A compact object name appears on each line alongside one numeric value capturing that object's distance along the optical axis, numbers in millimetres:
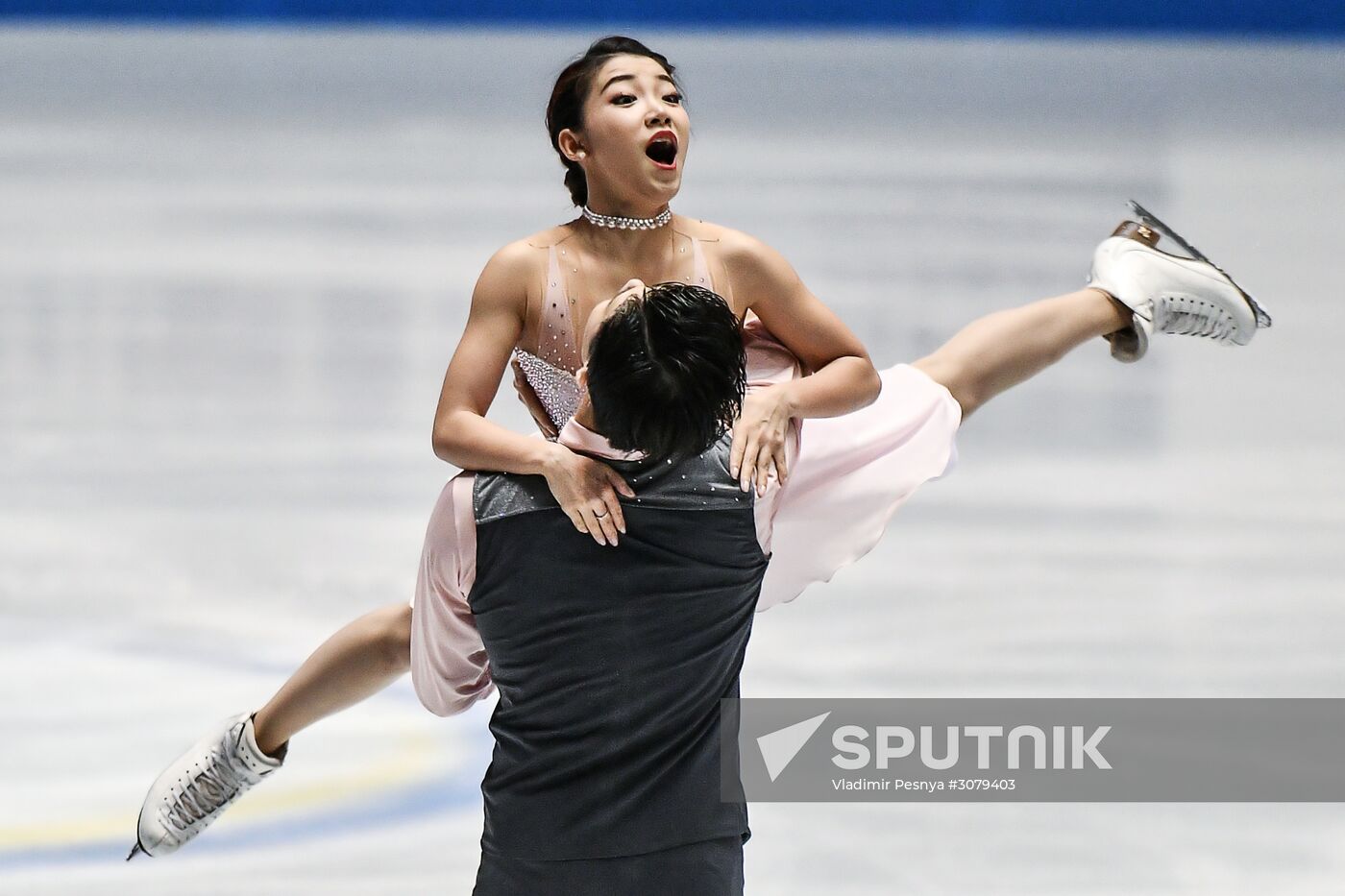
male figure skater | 14486
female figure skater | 14646
